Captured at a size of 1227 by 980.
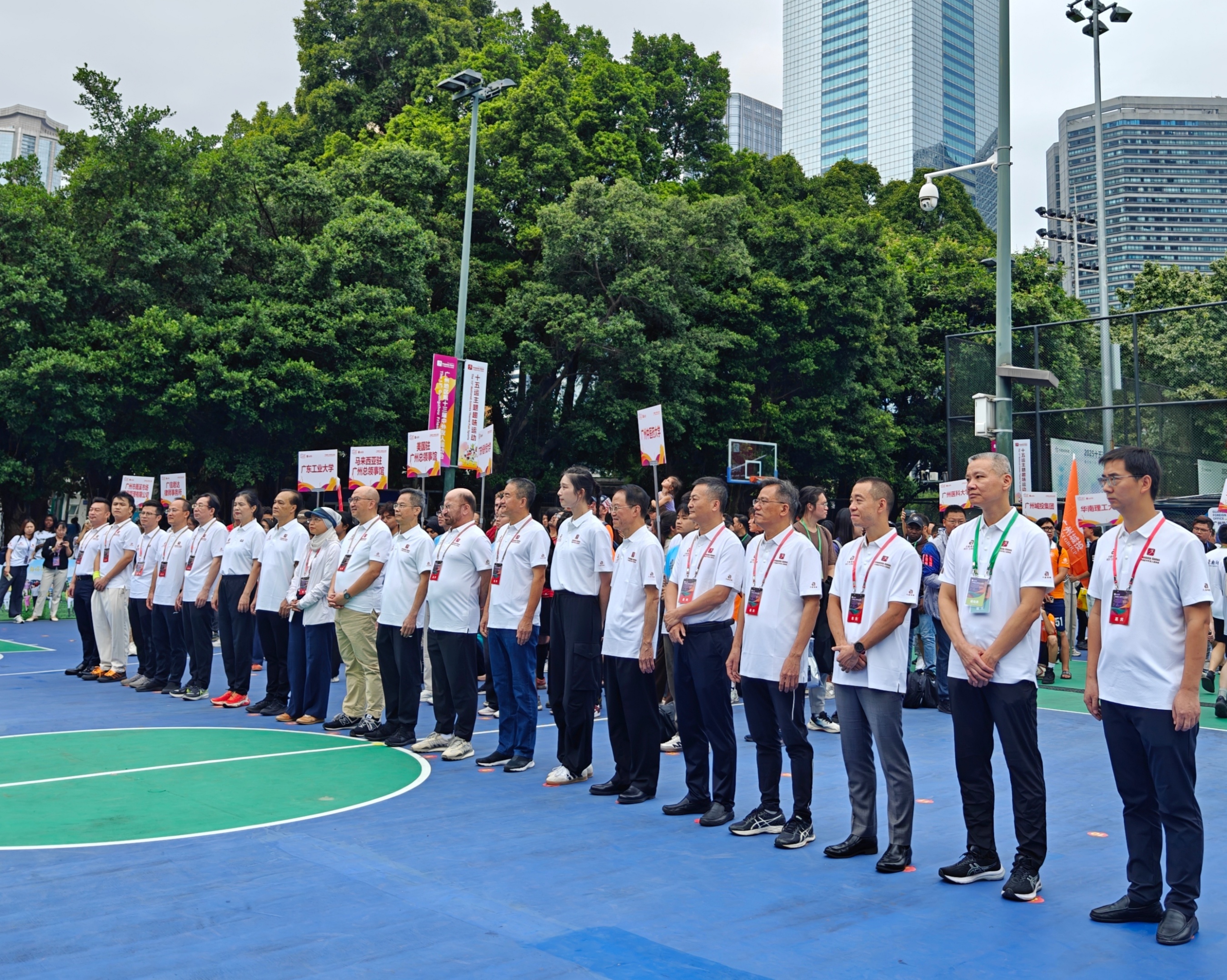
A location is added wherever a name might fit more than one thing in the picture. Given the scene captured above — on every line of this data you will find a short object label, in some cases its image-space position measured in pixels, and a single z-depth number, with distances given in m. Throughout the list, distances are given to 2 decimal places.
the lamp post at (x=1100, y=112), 23.34
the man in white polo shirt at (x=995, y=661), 4.86
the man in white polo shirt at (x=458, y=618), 7.95
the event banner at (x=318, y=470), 18.47
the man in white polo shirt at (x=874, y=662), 5.36
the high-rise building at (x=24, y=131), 146.12
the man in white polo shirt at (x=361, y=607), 8.86
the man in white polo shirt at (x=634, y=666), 6.73
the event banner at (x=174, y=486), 18.70
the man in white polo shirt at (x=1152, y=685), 4.41
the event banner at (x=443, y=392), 18.75
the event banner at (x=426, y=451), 17.00
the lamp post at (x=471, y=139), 20.00
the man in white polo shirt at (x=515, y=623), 7.64
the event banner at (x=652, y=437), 15.26
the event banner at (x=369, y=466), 17.91
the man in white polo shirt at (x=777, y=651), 5.79
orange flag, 12.05
